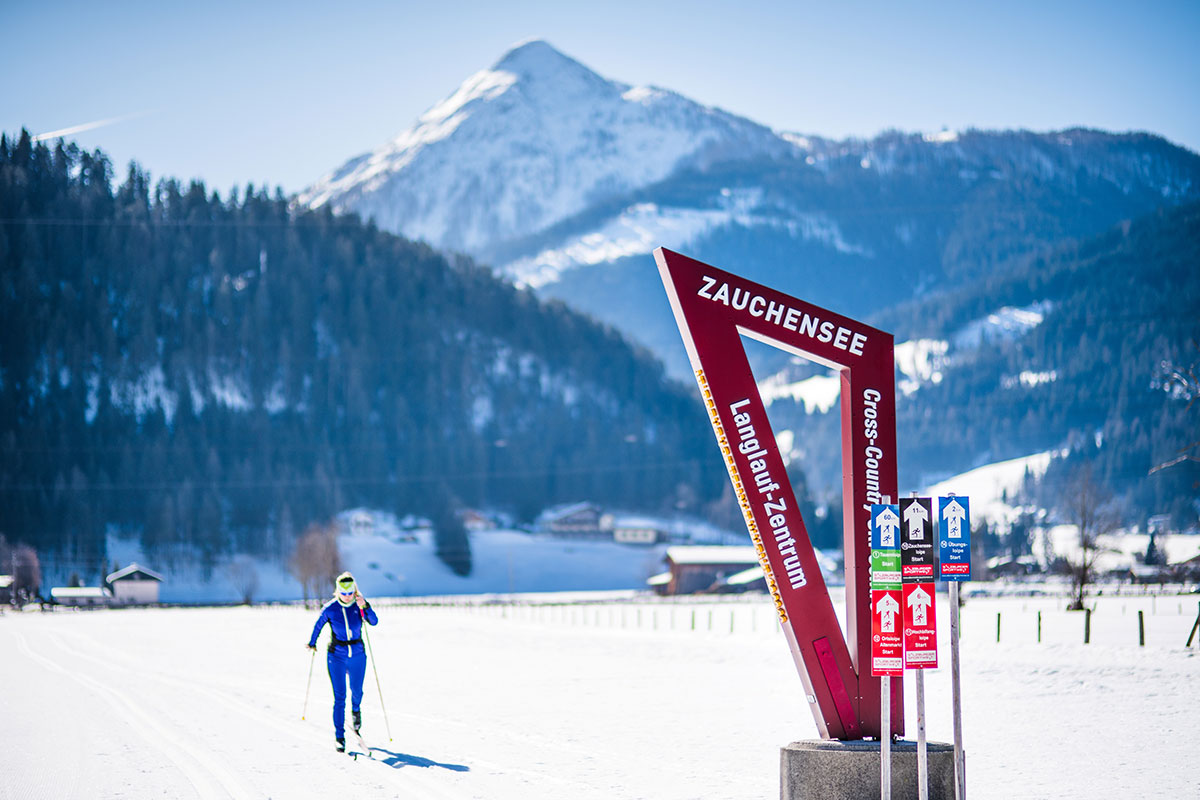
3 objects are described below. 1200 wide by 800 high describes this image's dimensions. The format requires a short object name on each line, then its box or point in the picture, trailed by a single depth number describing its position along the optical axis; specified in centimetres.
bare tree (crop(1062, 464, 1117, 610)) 6013
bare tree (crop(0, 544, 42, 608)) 12081
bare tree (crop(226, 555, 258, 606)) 13232
